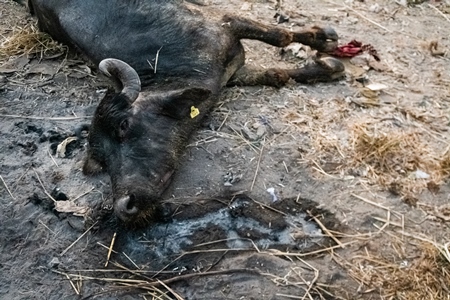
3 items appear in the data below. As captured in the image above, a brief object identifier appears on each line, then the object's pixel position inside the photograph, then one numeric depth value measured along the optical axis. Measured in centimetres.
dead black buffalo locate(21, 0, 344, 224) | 452
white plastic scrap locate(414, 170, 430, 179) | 450
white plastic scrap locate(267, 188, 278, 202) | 441
